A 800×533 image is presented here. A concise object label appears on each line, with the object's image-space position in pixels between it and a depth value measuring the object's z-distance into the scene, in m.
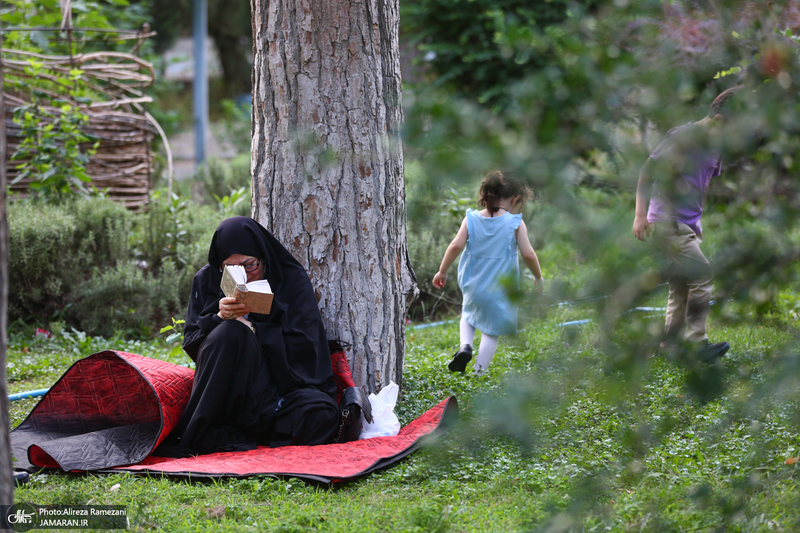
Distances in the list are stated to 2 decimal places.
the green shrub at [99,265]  11.87
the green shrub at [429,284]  13.52
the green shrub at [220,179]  20.16
